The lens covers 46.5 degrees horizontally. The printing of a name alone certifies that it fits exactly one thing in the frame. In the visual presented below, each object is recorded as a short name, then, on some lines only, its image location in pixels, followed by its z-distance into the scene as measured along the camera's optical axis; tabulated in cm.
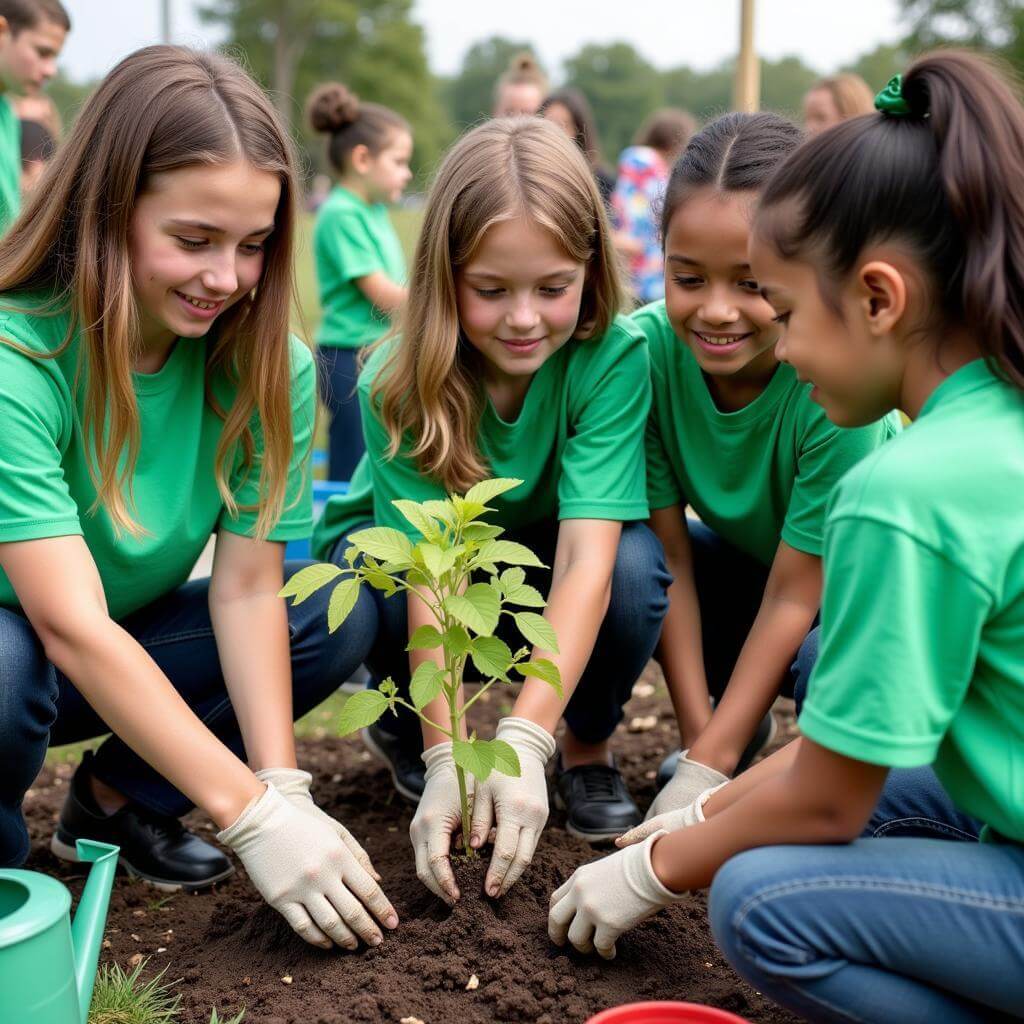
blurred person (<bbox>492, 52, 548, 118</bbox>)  649
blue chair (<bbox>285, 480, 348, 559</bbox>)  362
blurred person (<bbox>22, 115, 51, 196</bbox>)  483
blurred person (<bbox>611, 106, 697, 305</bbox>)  684
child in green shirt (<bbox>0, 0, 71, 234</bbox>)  440
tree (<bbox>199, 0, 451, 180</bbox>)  5869
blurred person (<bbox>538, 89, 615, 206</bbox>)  591
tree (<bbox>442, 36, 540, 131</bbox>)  8662
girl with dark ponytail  131
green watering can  138
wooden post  516
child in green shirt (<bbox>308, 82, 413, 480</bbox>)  533
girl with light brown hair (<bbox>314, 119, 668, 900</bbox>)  223
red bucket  146
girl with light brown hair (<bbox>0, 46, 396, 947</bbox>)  188
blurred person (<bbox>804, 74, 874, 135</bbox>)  585
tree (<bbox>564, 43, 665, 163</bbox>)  8081
